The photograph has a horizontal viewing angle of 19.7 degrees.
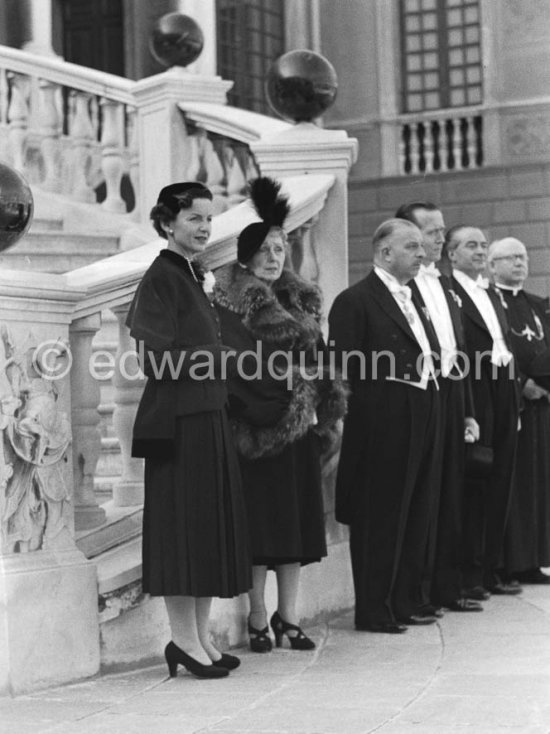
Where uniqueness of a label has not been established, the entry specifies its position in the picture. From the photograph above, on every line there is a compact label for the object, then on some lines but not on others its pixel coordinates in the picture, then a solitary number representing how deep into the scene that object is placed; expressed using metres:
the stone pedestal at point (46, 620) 5.22
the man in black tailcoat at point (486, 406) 7.47
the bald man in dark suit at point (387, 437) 6.62
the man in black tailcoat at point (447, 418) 7.01
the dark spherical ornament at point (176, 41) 9.52
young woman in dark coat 5.37
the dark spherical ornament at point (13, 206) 5.30
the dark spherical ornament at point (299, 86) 7.41
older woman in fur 5.92
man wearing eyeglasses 7.86
